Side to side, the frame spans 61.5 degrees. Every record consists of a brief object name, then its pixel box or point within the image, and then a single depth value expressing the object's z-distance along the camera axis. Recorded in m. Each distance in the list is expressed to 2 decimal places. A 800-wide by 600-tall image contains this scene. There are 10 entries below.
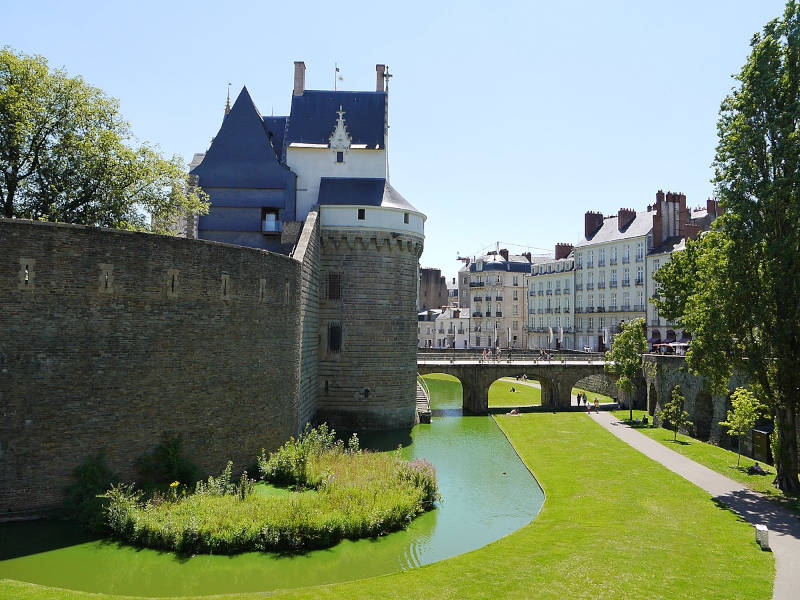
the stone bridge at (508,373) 45.12
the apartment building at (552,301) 71.19
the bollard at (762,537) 15.99
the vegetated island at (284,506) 16.33
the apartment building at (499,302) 85.19
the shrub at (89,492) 16.52
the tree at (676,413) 32.84
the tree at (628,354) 41.03
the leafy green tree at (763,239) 20.97
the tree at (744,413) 23.27
